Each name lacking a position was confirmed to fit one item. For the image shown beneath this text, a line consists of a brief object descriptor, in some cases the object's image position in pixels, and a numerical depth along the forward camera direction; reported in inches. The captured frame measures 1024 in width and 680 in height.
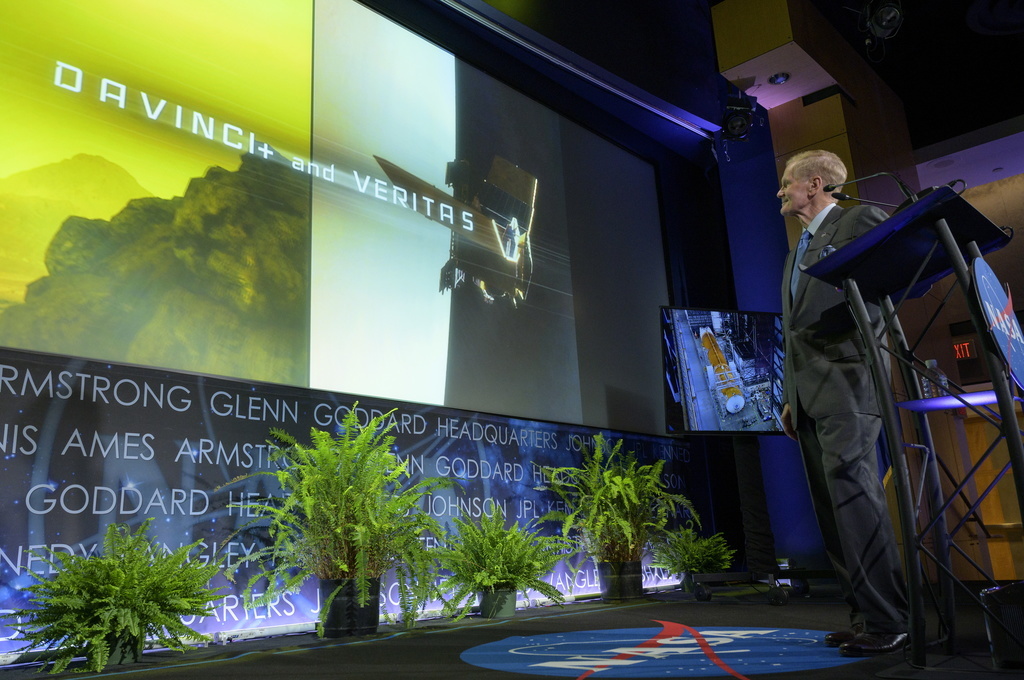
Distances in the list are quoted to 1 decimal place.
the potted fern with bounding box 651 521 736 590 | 188.7
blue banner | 96.9
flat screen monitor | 181.0
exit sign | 277.0
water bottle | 68.6
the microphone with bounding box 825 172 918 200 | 70.0
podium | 63.0
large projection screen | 110.8
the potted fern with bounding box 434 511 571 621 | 135.0
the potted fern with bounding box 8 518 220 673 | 84.7
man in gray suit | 75.5
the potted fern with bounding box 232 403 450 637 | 112.2
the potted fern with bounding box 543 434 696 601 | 167.8
